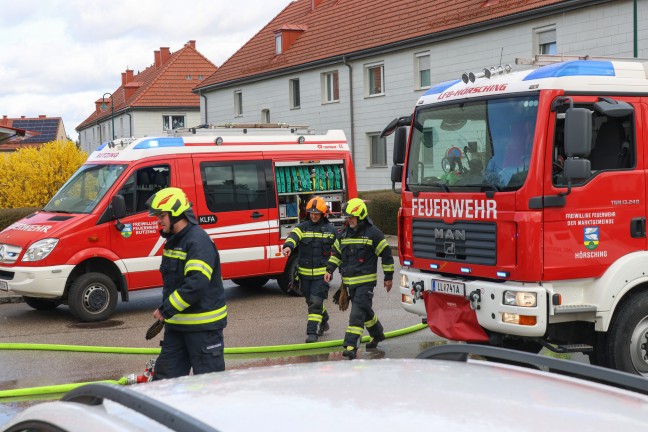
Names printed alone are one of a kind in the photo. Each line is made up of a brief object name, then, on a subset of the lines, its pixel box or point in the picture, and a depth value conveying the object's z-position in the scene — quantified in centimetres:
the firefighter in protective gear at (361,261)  951
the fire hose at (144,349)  955
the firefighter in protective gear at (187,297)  641
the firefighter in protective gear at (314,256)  1033
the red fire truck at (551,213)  765
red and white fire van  1199
